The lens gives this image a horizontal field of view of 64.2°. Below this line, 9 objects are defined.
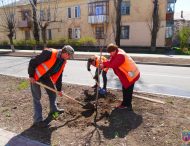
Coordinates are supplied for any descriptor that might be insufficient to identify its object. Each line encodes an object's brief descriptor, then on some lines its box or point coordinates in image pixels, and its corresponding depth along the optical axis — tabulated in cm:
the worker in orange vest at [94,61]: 395
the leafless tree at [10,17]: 1616
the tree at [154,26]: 1492
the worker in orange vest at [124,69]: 316
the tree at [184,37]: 1480
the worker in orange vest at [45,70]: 272
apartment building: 1673
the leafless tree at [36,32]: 1829
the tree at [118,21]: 1611
